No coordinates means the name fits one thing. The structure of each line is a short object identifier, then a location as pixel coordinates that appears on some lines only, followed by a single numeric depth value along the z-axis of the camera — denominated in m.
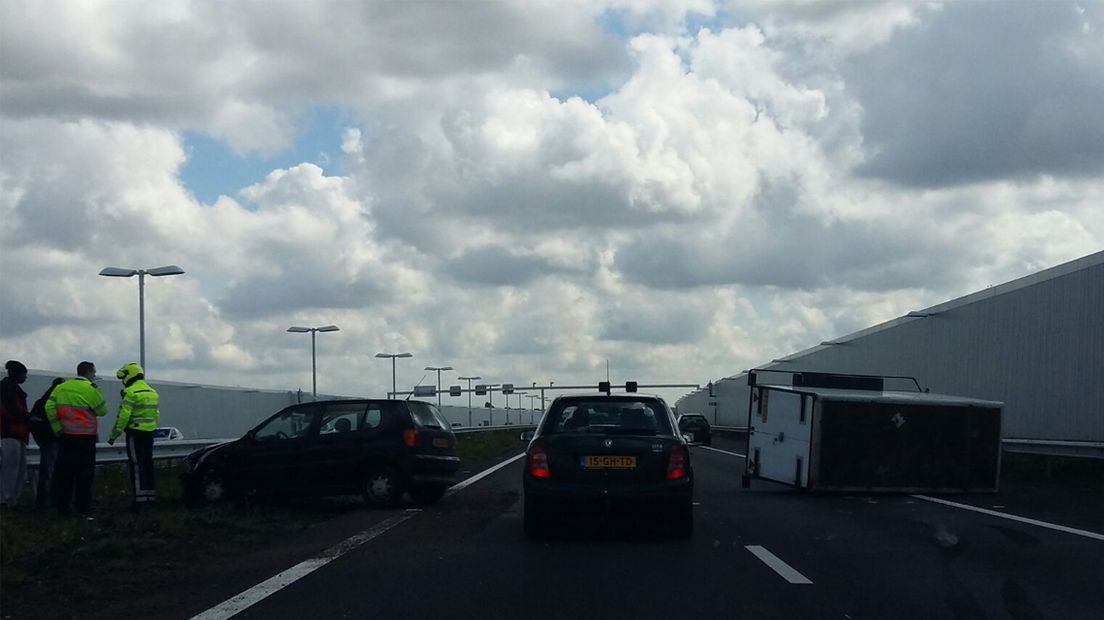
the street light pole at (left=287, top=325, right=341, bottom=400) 61.16
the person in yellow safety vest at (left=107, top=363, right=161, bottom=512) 15.77
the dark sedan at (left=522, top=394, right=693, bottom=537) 12.81
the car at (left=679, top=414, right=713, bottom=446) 50.78
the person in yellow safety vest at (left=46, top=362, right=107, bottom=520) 15.19
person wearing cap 15.45
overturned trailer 20.41
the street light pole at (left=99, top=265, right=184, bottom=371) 36.72
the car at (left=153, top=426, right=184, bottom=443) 47.41
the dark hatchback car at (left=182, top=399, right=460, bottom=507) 16.89
